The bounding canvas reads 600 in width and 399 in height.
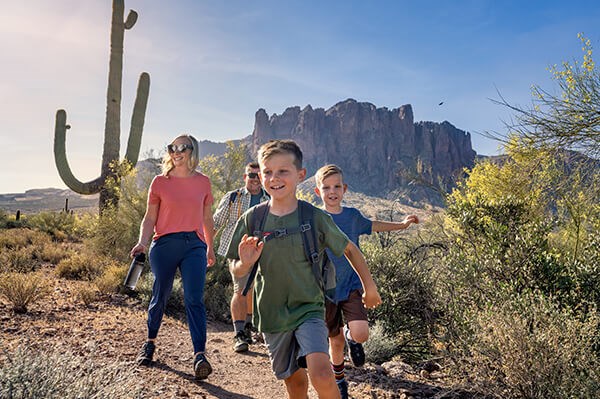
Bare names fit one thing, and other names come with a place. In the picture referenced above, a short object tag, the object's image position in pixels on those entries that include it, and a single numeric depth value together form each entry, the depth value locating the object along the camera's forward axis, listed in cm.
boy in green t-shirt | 208
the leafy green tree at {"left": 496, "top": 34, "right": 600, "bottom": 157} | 631
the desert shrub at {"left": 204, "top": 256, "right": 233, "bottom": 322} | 682
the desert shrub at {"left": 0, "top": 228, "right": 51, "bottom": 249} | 1180
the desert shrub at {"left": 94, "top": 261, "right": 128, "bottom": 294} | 673
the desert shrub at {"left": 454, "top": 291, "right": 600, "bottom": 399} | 268
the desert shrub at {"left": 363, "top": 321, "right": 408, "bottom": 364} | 445
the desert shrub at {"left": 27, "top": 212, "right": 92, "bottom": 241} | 1606
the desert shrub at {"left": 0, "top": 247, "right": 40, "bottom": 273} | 831
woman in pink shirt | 346
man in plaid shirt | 479
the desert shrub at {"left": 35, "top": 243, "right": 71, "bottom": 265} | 1027
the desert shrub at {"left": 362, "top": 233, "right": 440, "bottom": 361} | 473
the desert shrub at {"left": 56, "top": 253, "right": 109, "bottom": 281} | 825
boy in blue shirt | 316
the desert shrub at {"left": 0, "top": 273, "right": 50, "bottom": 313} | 520
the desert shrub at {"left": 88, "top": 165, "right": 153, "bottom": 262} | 1033
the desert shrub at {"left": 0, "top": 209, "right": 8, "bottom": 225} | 1828
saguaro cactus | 1347
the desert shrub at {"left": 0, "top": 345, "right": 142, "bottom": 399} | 197
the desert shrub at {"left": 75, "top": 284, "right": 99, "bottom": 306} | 606
